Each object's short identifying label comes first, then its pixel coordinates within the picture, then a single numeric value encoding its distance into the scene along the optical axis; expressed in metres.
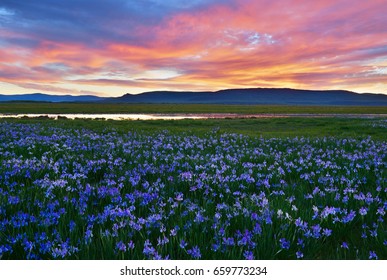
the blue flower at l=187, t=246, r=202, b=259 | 2.96
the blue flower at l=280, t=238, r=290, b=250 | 3.21
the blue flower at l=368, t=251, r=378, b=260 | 3.09
